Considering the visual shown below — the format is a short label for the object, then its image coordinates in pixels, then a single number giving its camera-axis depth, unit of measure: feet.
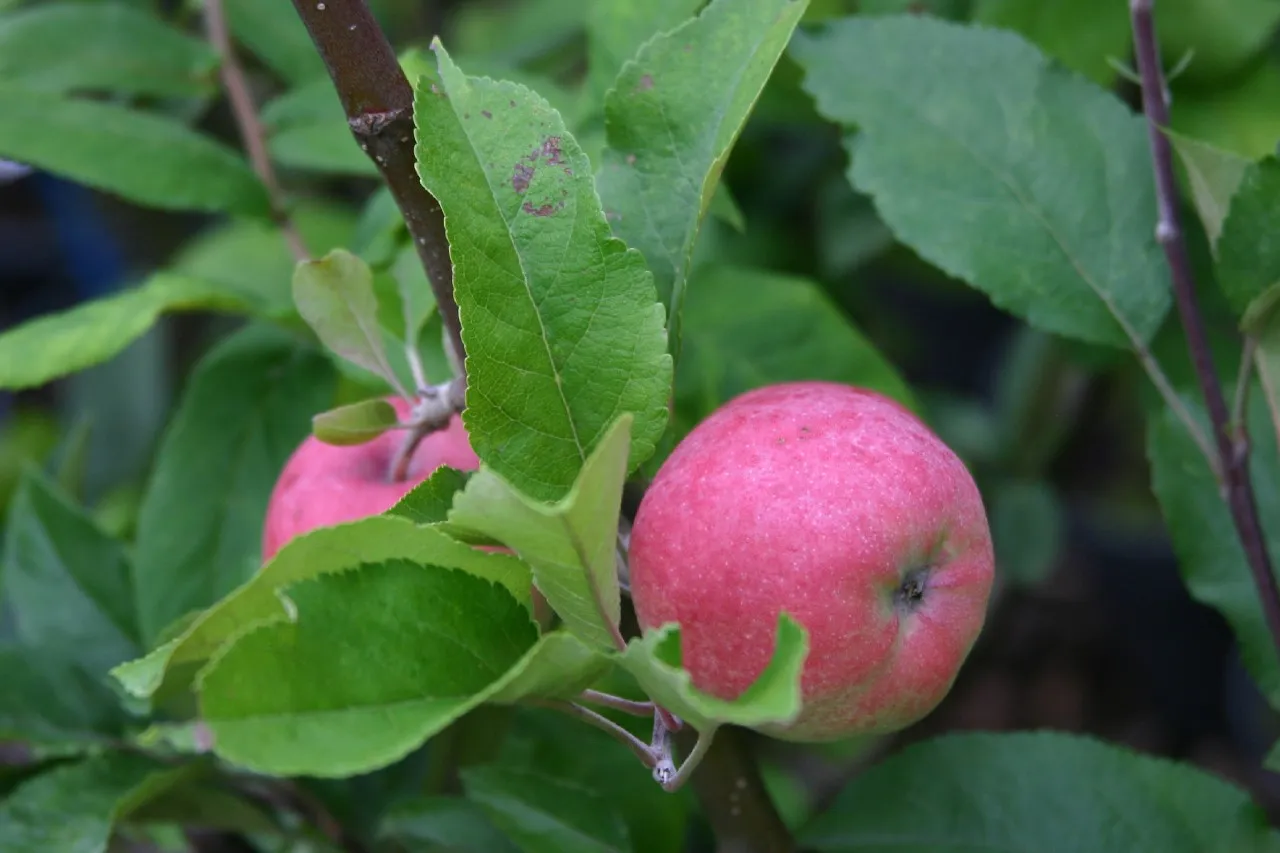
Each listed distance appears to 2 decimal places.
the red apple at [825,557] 1.47
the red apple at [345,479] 1.90
